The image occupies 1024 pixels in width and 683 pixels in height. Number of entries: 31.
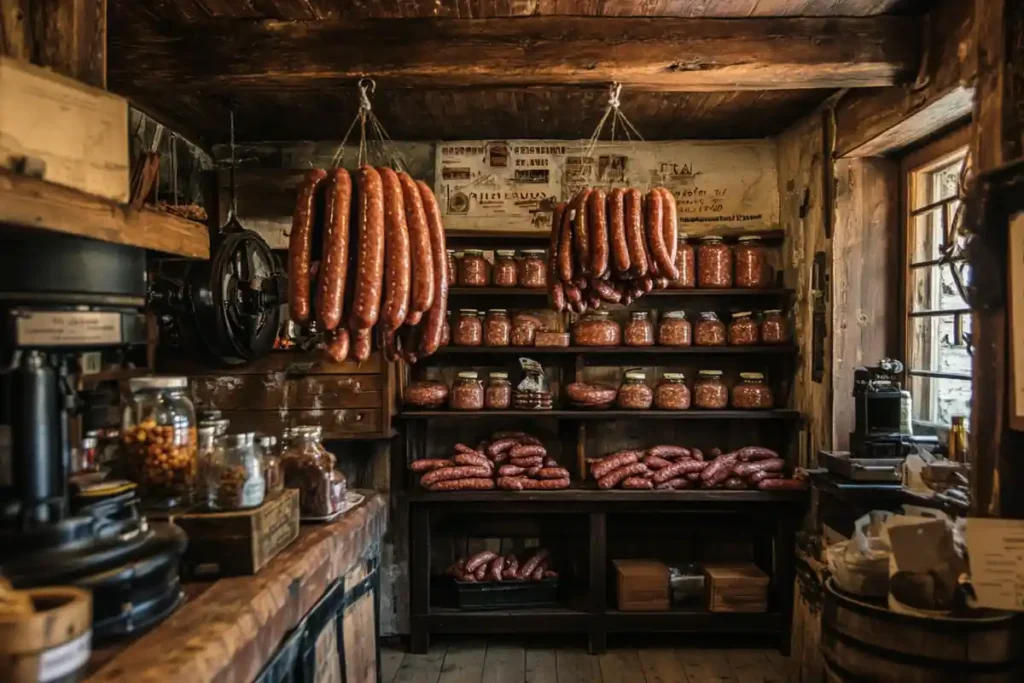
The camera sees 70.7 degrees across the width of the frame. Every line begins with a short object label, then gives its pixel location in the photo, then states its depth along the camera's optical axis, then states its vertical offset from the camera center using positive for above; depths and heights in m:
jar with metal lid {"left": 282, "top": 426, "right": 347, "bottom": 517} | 2.13 -0.38
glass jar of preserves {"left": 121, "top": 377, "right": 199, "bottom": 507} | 1.81 -0.24
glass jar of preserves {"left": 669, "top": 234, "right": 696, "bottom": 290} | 3.87 +0.41
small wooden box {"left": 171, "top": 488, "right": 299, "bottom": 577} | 1.62 -0.44
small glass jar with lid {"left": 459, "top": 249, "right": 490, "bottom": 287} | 3.87 +0.41
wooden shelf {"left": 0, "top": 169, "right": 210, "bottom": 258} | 1.33 +0.28
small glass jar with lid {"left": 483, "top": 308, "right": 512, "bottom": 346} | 3.87 +0.09
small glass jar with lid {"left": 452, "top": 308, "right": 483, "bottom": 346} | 3.86 +0.08
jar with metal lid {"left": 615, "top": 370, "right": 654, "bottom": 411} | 3.83 -0.26
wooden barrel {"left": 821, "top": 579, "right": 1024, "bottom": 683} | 1.61 -0.69
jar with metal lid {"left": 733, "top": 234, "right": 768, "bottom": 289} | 3.90 +0.42
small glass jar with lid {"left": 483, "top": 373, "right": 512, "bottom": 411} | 3.84 -0.26
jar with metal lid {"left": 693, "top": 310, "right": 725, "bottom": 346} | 3.87 +0.06
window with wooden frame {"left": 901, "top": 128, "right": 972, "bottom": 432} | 2.96 +0.20
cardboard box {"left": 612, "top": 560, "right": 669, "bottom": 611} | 3.72 -1.28
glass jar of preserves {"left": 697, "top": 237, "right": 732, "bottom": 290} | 3.88 +0.42
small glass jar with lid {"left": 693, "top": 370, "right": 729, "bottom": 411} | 3.83 -0.26
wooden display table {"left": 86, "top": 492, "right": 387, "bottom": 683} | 1.23 -0.55
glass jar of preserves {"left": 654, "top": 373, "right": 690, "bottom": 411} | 3.82 -0.27
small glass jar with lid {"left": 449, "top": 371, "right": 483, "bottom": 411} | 3.80 -0.25
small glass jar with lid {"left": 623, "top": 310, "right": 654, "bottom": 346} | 3.88 +0.07
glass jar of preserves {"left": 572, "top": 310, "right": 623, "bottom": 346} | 3.88 +0.08
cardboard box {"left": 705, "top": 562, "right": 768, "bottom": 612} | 3.69 -1.28
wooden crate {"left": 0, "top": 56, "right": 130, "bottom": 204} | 1.42 +0.47
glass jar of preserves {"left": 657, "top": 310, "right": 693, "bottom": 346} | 3.85 +0.07
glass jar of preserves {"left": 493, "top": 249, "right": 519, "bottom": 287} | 3.89 +0.41
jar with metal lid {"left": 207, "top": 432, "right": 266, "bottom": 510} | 1.70 -0.31
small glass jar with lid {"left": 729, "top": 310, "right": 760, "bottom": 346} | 3.88 +0.07
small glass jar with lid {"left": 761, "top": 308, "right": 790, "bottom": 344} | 3.85 +0.08
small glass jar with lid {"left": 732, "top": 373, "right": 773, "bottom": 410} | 3.83 -0.27
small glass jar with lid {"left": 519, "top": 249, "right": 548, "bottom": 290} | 3.88 +0.39
